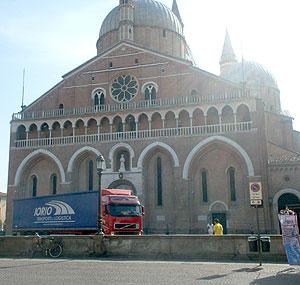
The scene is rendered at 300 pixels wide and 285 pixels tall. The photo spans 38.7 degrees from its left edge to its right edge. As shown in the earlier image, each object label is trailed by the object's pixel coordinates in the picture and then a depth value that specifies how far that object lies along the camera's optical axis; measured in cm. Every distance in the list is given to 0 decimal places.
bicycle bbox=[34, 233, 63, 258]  1856
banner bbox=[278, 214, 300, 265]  1338
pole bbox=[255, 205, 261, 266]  1518
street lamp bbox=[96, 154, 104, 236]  2081
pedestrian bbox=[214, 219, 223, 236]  2135
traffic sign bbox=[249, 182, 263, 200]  1580
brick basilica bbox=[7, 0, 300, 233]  3291
